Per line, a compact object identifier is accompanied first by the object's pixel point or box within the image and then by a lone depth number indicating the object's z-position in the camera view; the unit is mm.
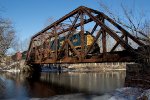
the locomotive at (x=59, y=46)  17225
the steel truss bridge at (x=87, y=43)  10705
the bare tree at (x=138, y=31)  6795
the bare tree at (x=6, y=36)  12094
